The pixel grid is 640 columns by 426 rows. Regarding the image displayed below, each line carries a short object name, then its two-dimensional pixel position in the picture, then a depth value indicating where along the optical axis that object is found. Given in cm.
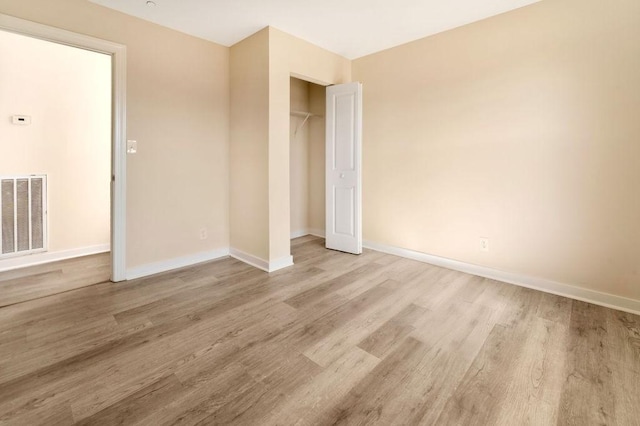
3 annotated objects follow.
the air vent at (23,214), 309
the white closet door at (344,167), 366
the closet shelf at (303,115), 439
